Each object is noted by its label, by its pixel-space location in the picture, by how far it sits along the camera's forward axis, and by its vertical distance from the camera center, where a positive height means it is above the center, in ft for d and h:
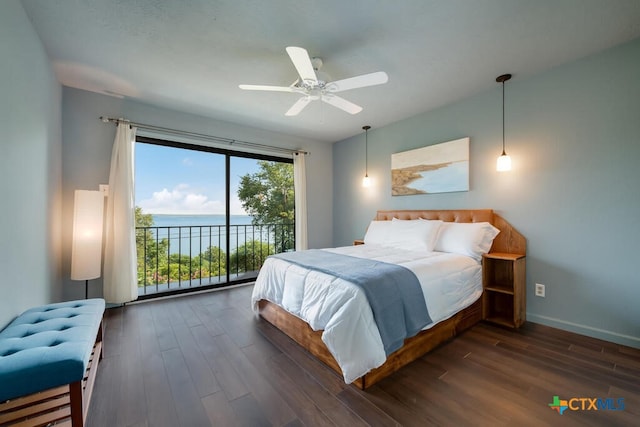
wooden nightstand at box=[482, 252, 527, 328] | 8.48 -2.58
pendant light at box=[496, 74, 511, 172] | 8.99 +1.85
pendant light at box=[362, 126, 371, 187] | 14.67 +3.17
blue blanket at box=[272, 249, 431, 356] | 5.70 -1.94
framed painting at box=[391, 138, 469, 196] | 10.73 +2.04
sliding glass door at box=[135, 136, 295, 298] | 12.94 +0.21
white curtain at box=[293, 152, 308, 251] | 15.11 +0.91
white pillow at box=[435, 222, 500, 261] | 9.14 -0.93
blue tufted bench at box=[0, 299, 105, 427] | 3.66 -2.24
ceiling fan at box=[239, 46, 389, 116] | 6.06 +3.62
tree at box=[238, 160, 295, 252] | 15.64 +0.96
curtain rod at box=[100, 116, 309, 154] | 10.30 +3.74
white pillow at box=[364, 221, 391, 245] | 11.62 -0.88
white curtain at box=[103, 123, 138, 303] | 9.94 -0.45
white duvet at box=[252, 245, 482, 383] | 5.41 -2.20
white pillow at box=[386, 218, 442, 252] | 10.02 -0.84
